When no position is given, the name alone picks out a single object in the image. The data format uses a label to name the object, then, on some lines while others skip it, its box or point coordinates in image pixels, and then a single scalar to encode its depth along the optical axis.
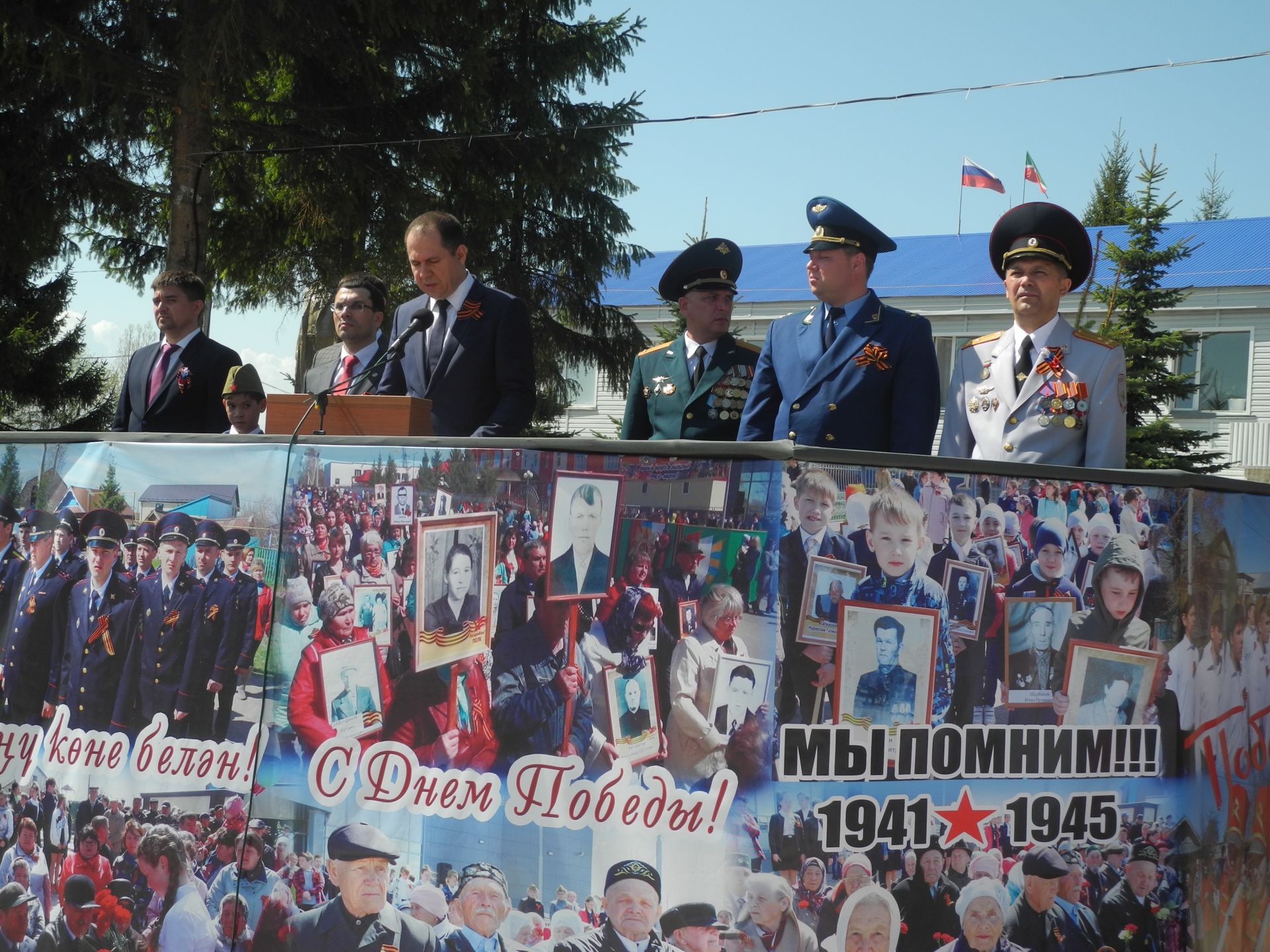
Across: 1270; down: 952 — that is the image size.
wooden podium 3.60
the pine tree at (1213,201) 50.66
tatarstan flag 21.25
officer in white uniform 3.83
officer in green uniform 5.02
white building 22.20
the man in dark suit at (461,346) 4.35
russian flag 22.14
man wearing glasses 5.43
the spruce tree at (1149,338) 16.52
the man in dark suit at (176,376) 5.38
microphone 3.58
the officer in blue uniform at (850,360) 3.90
